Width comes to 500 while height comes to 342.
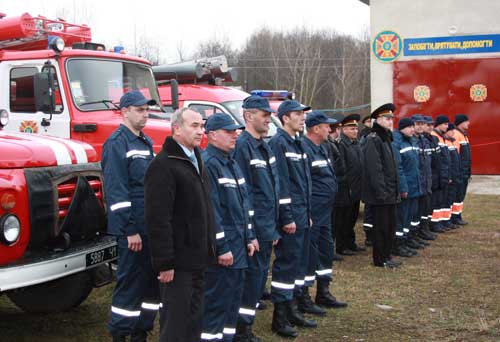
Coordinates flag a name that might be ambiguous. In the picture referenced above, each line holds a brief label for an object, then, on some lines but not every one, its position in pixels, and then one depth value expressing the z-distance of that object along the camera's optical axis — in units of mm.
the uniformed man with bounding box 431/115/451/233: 10648
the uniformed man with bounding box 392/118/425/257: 8992
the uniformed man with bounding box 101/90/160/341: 4875
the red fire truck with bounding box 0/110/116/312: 4531
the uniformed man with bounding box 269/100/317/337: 5688
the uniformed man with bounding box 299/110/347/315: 6363
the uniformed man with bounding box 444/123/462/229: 11258
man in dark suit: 3967
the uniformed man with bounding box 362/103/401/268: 8109
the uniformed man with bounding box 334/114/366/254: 9344
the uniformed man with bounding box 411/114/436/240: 9570
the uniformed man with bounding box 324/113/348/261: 9188
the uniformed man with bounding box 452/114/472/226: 11648
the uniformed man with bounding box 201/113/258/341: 4703
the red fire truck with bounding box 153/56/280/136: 10883
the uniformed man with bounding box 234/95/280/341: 5293
